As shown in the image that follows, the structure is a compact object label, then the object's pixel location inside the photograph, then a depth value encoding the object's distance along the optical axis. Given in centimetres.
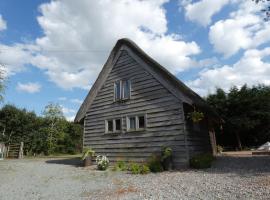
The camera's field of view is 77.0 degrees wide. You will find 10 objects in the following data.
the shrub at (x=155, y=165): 845
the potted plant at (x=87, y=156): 1121
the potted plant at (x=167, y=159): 859
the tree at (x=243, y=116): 1946
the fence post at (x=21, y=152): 1925
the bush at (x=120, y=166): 958
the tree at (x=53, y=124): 2244
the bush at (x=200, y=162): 825
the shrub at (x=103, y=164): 977
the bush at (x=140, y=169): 833
